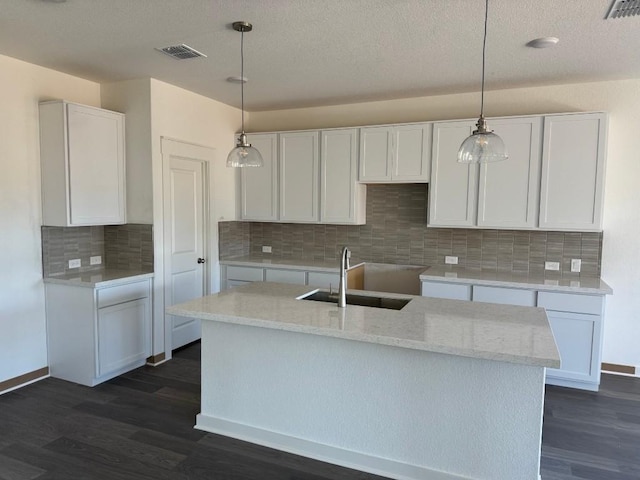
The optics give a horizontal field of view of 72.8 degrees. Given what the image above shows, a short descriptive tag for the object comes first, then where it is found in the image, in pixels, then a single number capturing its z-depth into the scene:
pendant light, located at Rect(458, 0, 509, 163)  2.37
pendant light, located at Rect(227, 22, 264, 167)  3.09
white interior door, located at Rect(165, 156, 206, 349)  4.46
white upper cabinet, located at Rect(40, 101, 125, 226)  3.69
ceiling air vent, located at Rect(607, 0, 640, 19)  2.46
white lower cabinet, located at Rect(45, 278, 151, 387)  3.70
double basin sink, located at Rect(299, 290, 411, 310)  3.12
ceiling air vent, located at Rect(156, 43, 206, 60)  3.24
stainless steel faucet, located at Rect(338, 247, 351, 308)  2.80
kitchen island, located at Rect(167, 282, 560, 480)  2.28
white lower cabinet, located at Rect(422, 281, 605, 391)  3.68
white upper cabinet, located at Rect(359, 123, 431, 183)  4.39
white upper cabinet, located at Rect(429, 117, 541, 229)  4.03
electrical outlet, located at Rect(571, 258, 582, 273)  4.19
